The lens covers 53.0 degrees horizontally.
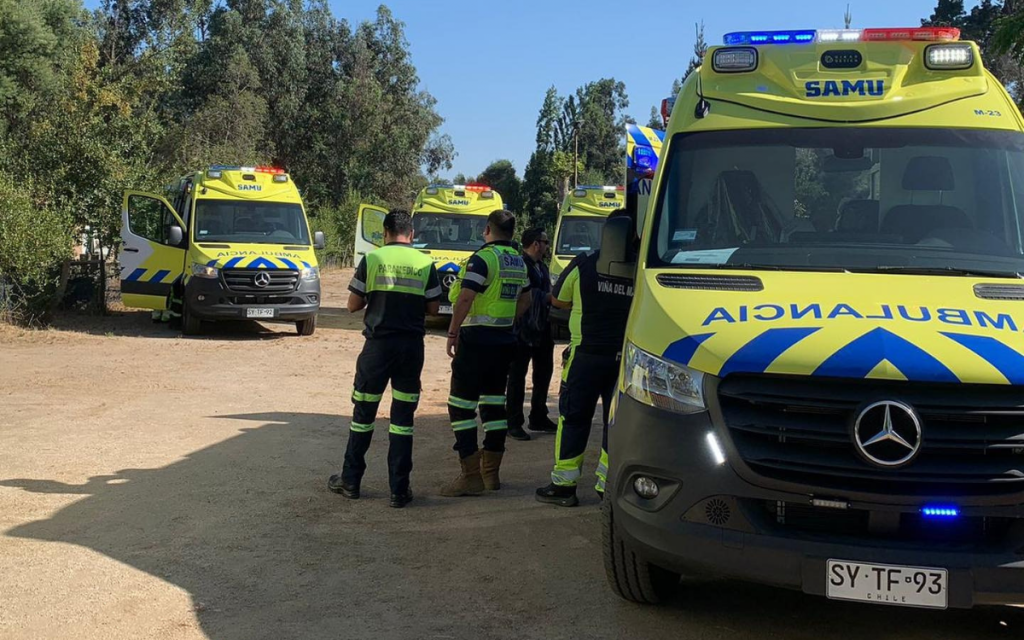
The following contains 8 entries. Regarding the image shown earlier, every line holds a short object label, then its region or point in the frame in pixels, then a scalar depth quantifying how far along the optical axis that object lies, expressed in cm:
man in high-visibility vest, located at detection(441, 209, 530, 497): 679
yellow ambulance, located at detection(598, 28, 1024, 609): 362
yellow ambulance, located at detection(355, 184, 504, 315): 1755
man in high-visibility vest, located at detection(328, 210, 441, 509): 647
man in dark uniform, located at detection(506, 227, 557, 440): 844
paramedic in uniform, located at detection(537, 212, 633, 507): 620
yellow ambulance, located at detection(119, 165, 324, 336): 1571
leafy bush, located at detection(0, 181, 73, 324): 1530
